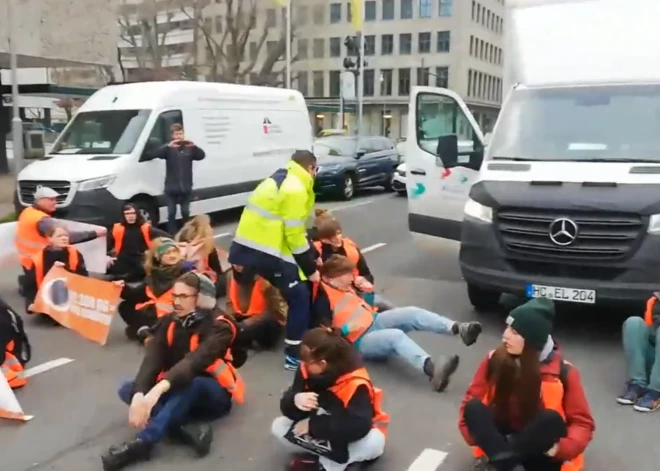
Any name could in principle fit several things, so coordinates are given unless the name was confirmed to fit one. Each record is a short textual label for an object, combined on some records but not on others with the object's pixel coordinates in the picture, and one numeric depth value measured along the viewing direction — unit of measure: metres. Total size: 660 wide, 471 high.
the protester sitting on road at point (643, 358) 5.19
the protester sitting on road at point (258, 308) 6.46
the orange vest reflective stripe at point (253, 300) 6.51
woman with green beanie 3.82
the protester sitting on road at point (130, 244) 7.88
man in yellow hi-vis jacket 5.75
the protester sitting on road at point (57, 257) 7.17
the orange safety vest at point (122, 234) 7.98
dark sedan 17.52
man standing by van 11.49
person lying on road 5.66
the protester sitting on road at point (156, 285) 6.28
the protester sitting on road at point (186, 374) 4.37
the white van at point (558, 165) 6.25
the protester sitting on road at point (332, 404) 3.85
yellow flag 26.89
